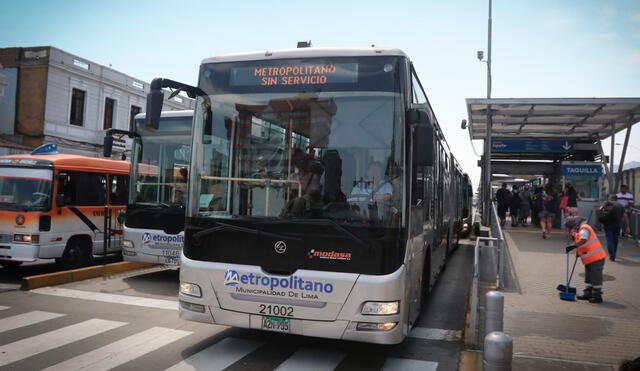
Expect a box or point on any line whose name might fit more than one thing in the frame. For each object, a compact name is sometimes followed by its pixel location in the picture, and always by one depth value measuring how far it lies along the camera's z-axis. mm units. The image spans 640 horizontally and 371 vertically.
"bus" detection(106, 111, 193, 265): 9883
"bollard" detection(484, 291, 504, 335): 5570
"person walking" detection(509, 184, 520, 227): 21528
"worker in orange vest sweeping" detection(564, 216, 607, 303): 8453
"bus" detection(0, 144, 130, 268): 10008
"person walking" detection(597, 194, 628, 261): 12070
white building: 29391
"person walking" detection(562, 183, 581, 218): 15306
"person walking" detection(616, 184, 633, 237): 16484
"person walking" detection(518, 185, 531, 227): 22469
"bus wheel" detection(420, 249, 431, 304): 7340
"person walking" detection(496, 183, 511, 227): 22219
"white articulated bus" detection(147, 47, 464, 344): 5090
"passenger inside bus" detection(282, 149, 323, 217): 5242
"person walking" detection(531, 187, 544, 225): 19588
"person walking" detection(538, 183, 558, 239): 16500
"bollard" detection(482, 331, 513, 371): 4145
